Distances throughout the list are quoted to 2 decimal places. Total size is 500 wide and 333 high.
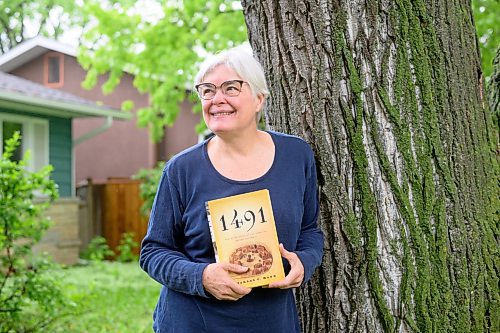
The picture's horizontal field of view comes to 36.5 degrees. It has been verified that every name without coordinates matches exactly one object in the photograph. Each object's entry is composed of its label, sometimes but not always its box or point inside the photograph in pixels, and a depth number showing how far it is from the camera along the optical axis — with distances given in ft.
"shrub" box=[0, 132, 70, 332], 20.42
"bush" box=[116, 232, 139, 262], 51.24
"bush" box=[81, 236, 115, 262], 50.29
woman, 8.45
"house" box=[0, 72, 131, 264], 44.11
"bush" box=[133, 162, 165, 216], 49.01
